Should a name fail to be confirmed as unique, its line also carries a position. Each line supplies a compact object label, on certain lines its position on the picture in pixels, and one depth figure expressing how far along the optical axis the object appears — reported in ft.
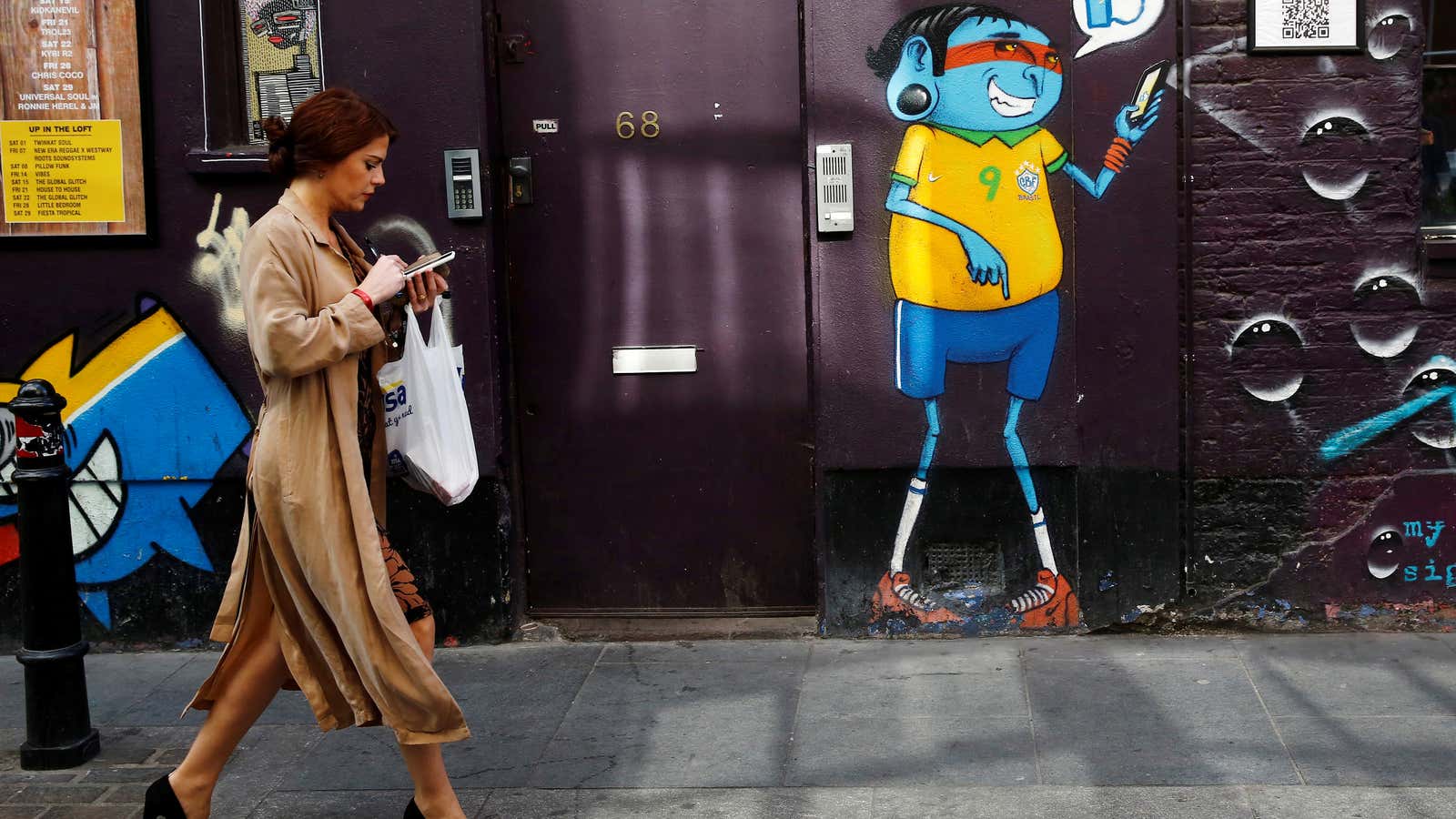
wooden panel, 18.95
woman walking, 12.48
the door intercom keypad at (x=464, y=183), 18.65
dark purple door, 18.98
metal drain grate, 19.07
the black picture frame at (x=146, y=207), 18.94
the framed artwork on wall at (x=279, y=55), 18.93
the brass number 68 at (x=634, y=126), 19.04
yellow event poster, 19.15
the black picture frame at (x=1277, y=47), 18.24
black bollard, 15.48
